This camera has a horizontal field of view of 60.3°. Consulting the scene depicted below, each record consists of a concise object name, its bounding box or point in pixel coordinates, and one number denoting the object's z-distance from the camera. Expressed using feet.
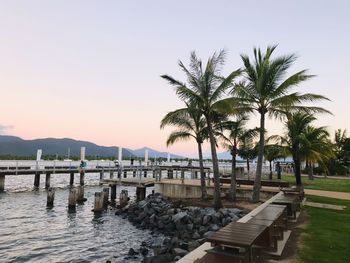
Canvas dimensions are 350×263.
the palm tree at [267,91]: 59.62
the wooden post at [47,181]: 126.51
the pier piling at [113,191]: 99.50
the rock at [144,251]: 44.46
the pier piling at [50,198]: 84.02
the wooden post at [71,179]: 141.69
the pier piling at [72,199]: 80.53
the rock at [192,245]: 39.78
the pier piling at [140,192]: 94.37
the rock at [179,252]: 36.55
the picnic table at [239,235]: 20.10
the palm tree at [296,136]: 83.32
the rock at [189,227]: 53.88
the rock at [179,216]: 58.11
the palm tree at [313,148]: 88.22
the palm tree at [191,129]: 70.38
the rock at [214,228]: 49.37
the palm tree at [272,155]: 111.55
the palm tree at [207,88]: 61.31
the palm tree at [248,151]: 73.62
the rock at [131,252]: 44.57
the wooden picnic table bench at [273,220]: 27.03
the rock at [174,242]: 43.86
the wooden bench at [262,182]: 74.35
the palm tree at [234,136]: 68.87
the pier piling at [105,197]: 85.38
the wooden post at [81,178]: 131.22
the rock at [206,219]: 54.71
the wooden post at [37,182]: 130.50
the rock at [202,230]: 49.98
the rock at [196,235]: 47.82
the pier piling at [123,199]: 83.82
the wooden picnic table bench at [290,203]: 41.76
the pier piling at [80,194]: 92.32
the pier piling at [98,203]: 77.51
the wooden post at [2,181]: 113.06
